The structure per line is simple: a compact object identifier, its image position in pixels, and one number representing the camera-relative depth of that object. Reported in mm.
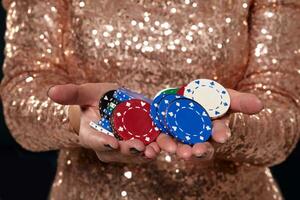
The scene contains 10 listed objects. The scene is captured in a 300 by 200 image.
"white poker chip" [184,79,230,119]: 596
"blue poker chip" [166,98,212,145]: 580
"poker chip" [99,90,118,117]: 596
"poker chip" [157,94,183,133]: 589
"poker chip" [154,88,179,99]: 612
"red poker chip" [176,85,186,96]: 612
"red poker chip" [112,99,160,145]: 591
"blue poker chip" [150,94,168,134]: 592
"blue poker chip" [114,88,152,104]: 607
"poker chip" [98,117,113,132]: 594
